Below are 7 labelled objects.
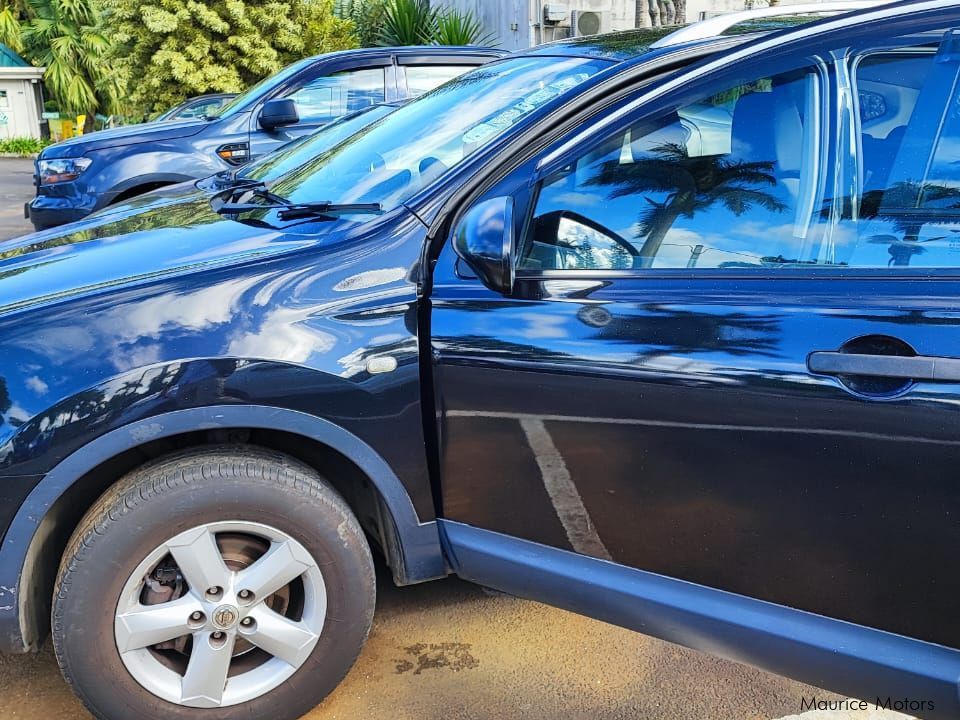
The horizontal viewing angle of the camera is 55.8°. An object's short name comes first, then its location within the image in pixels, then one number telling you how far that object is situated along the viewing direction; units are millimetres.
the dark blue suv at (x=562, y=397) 2025
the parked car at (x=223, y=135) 6453
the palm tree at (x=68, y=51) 28391
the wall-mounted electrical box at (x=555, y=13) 13766
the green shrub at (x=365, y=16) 16922
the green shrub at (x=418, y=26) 13648
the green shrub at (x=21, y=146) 23312
